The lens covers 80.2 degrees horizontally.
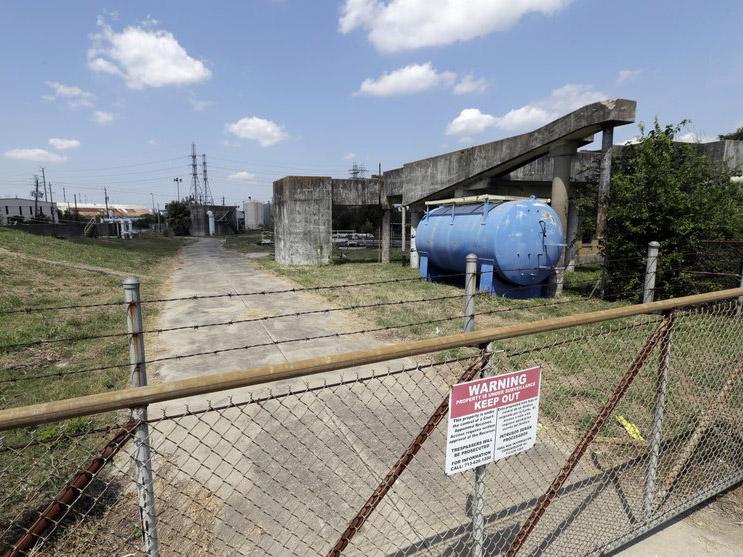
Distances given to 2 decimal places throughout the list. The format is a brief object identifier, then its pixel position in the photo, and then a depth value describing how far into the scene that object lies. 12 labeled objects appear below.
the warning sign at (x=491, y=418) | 2.22
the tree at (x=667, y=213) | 10.27
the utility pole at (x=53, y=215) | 35.51
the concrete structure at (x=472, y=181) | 12.26
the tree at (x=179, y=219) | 66.38
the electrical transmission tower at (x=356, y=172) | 85.94
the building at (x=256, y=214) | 92.62
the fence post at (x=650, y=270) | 5.99
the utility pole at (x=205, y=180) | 88.47
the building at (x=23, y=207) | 75.50
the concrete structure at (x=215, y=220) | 66.38
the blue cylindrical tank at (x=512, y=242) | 11.66
